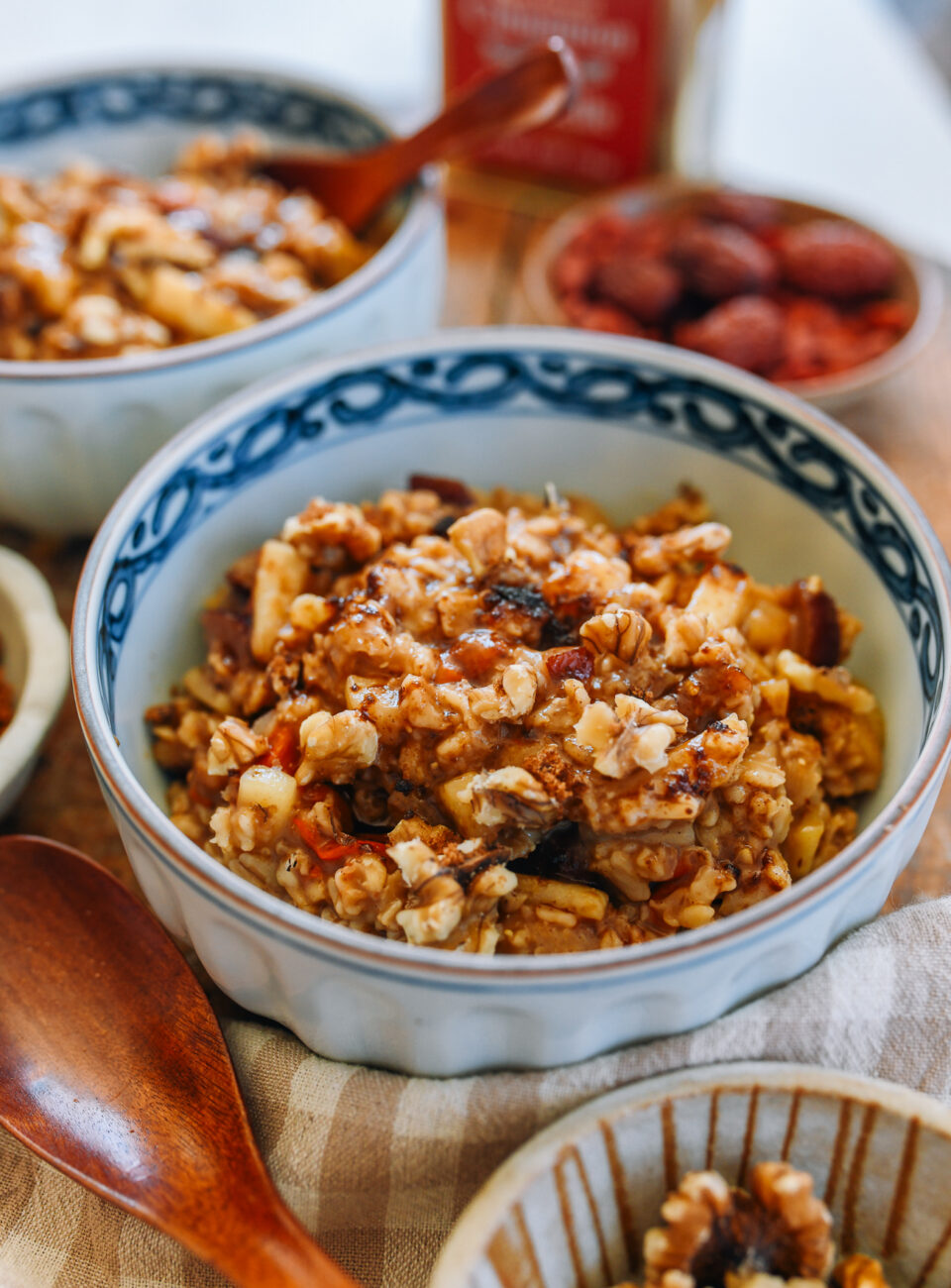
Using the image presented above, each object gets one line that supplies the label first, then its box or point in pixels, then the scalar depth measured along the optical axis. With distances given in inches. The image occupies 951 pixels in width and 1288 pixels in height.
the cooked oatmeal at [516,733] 10.5
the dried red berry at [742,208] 17.0
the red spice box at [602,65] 16.2
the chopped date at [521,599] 11.4
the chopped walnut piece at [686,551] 11.8
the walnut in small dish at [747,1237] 9.7
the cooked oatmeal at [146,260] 13.6
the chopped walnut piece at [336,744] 10.7
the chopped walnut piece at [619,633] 10.9
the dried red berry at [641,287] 16.0
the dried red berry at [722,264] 16.1
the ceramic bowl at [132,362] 12.7
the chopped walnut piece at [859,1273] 9.8
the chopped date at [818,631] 11.6
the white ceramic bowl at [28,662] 11.7
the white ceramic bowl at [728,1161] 9.9
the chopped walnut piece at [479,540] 11.6
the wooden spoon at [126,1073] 10.1
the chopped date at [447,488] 12.7
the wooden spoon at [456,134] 13.8
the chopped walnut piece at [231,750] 11.0
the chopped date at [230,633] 11.9
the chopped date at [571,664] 11.0
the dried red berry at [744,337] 15.3
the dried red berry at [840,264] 16.2
